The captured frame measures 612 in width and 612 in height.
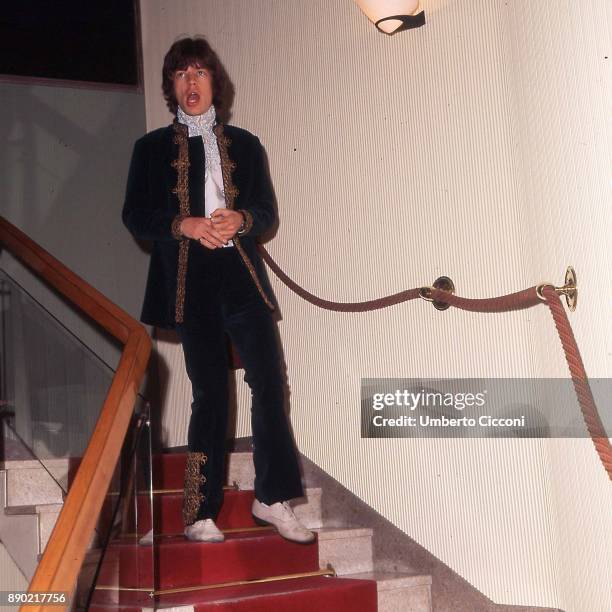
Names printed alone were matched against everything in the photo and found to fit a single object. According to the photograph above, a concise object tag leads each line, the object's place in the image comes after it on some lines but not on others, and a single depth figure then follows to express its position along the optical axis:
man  2.68
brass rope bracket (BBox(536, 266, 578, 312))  2.13
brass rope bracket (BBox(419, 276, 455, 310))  2.67
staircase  2.28
